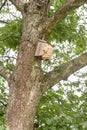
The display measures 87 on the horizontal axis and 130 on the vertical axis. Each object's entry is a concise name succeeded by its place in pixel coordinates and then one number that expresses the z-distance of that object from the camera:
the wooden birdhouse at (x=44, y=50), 7.61
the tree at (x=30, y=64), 7.23
